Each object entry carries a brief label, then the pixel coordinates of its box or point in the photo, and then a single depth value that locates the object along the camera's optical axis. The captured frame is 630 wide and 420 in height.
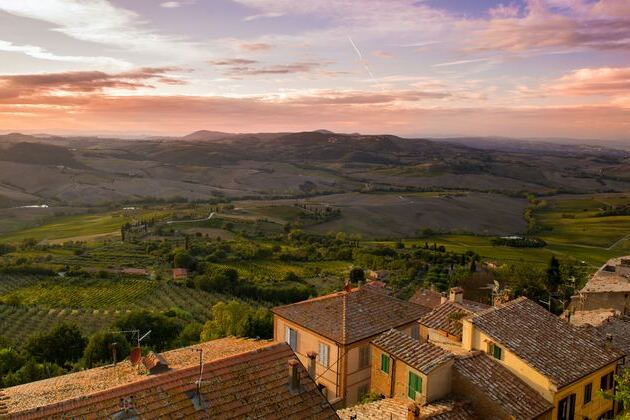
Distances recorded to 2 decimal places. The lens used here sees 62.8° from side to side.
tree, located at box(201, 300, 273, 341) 40.00
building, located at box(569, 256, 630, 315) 40.91
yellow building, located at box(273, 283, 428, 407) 24.67
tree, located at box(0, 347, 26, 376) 34.91
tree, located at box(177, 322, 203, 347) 42.66
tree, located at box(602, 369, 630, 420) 12.27
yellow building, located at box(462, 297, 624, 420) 18.98
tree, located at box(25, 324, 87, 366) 41.12
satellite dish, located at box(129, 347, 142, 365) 22.52
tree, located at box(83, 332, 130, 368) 37.97
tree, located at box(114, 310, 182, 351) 44.41
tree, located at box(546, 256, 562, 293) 57.09
